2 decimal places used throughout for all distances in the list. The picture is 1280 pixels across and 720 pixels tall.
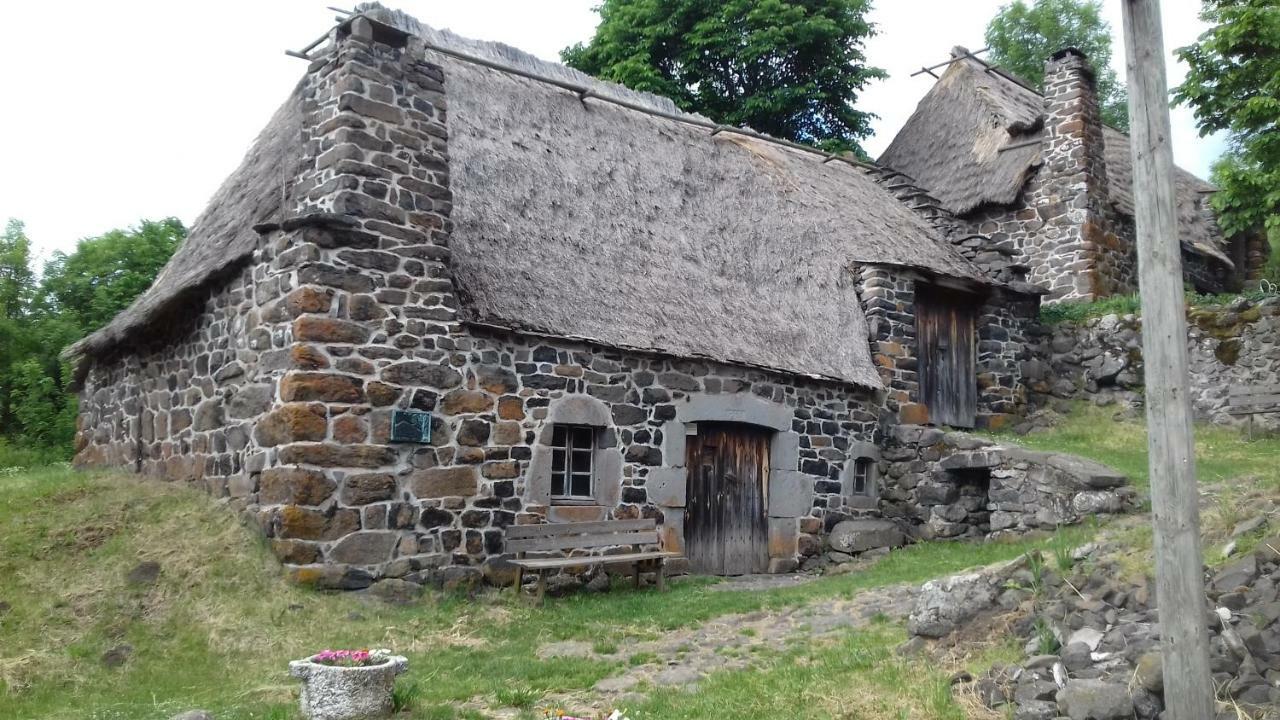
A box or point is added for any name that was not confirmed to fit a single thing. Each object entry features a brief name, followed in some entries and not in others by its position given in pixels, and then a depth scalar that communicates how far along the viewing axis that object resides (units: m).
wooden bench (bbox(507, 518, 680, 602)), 9.84
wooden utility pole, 4.87
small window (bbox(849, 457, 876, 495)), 13.99
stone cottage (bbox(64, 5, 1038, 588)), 9.12
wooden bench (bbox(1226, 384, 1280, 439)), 14.50
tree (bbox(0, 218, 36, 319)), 26.16
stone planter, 5.73
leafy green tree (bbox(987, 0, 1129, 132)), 32.03
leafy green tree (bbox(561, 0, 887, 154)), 24.44
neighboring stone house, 17.53
